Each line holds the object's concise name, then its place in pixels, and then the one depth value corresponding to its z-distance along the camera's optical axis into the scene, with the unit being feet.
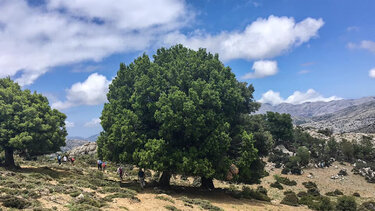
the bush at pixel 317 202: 84.38
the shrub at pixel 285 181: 135.69
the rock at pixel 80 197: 54.03
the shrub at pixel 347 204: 83.51
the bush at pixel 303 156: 171.32
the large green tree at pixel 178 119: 72.95
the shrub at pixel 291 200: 89.71
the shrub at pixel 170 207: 57.87
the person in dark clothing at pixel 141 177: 83.48
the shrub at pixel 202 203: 64.44
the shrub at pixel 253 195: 89.51
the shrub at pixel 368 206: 88.55
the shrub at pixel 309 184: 130.52
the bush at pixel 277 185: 124.16
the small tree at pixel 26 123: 82.02
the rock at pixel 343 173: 157.07
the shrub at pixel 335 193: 116.88
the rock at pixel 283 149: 200.49
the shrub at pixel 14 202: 43.11
